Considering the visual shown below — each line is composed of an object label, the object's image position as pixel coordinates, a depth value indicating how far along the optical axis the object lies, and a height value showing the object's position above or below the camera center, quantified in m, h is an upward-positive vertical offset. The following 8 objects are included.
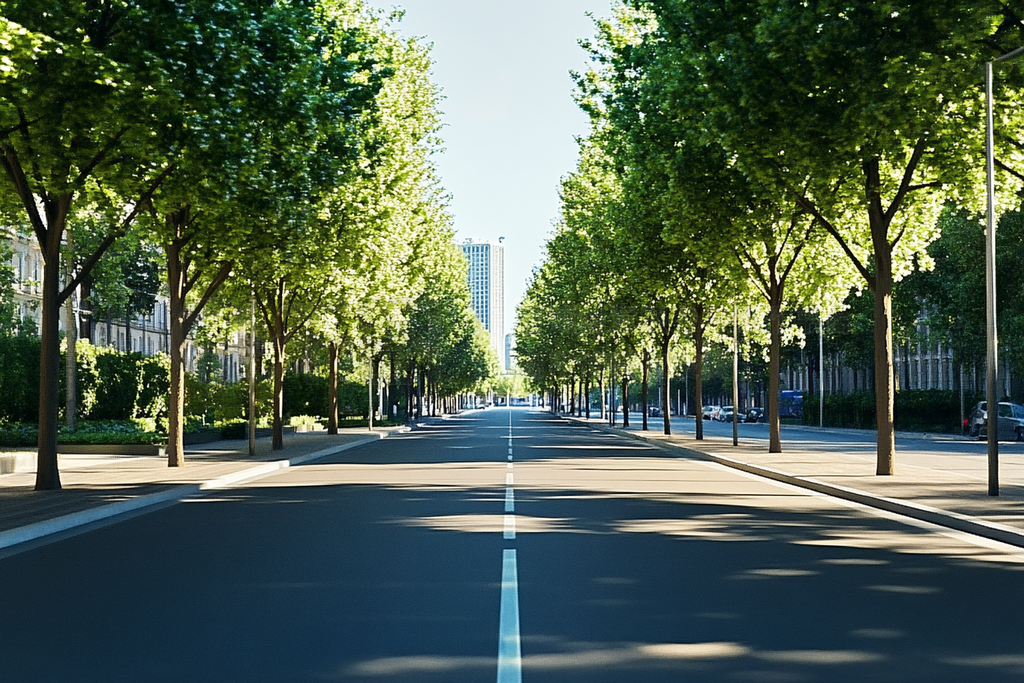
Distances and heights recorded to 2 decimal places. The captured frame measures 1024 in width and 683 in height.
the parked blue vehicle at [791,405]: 85.14 -2.04
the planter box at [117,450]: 30.59 -1.79
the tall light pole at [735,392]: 33.28 -0.43
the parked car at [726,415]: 85.54 -2.75
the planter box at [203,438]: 35.19 -1.76
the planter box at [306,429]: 50.36 -2.14
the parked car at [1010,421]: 44.06 -1.70
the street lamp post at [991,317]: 15.88 +0.81
